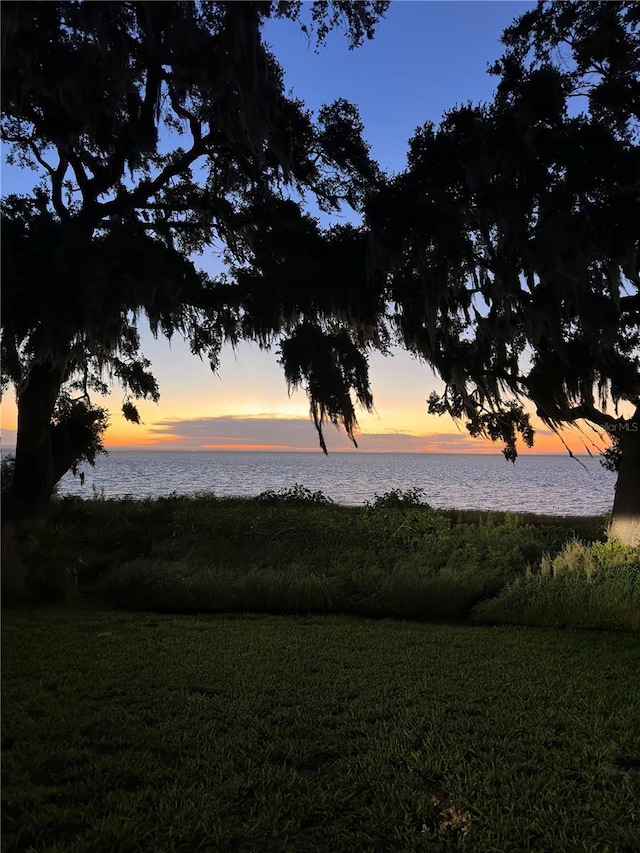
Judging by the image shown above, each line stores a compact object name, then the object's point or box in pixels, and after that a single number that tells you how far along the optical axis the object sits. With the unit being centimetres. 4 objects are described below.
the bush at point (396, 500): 1703
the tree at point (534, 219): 842
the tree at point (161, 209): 709
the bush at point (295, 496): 1761
